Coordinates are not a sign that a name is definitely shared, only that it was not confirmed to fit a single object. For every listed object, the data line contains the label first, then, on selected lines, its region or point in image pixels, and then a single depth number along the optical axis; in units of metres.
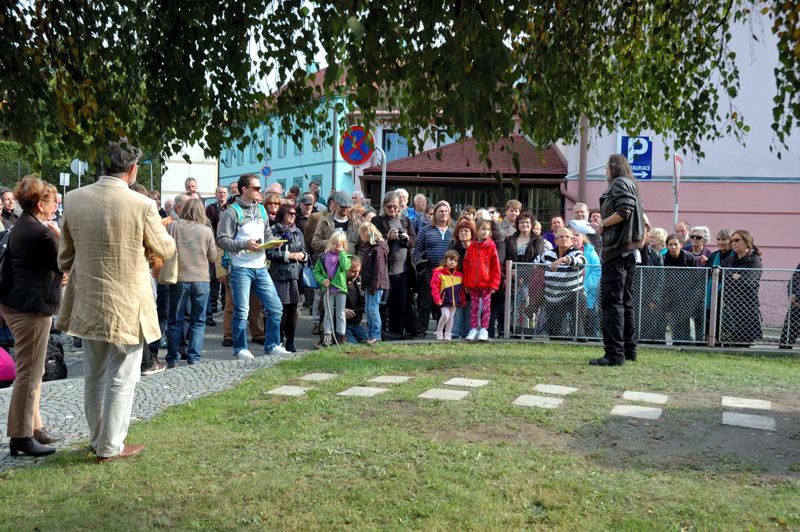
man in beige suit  5.75
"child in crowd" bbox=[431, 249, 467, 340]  12.19
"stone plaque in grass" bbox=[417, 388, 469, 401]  7.88
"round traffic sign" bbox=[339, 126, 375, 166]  11.95
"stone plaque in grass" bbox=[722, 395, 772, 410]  8.00
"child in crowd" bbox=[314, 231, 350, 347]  11.54
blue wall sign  15.92
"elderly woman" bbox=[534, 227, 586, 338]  12.16
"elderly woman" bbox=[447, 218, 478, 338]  12.51
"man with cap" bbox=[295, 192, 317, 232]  14.77
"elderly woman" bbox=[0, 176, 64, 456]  6.13
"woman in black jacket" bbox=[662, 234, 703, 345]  12.02
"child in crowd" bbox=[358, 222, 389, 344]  11.93
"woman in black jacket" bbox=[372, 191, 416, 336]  12.62
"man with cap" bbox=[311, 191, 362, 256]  12.45
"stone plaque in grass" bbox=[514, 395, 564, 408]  7.62
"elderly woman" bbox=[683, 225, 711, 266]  13.68
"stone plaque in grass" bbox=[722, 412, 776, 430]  7.16
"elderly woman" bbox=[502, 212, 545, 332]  12.32
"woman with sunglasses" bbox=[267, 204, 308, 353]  11.25
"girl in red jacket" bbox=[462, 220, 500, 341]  12.04
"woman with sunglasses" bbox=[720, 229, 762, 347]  11.96
